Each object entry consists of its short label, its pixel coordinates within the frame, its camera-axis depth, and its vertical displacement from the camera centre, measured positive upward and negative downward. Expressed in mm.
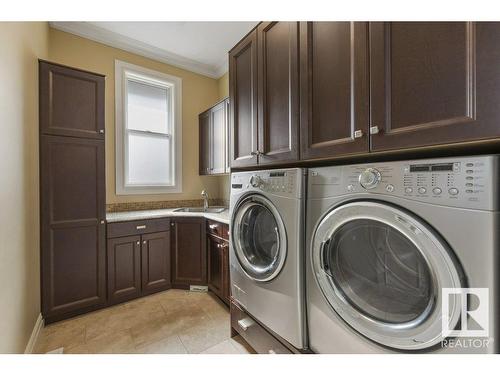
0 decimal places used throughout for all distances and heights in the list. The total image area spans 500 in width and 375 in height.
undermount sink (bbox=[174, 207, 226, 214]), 2883 -308
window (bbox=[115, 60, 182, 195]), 2629 +748
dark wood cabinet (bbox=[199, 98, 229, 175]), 2580 +619
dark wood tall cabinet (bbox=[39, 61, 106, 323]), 1790 -32
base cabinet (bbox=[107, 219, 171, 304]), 2100 -746
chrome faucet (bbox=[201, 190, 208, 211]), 3011 -174
